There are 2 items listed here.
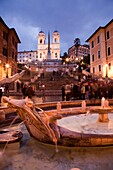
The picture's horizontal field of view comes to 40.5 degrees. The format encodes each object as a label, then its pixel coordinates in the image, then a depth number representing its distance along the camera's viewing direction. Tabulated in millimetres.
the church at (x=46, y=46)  103375
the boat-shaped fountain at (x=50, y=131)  4859
